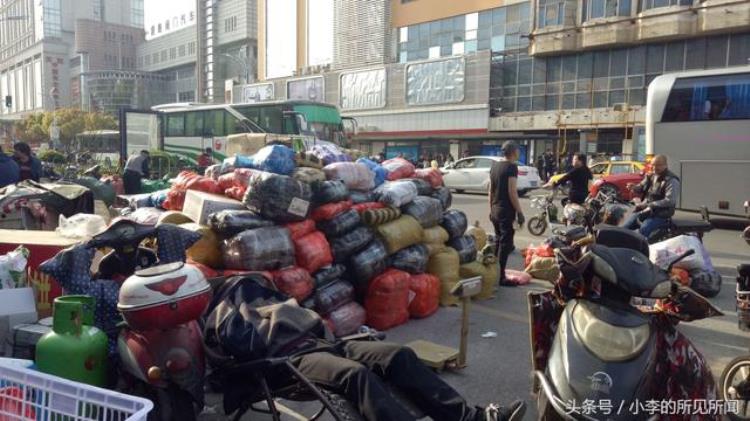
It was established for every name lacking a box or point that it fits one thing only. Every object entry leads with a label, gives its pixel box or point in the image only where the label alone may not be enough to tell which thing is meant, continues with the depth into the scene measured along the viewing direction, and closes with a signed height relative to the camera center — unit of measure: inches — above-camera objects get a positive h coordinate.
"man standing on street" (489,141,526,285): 276.5 -25.3
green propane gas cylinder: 113.0 -41.1
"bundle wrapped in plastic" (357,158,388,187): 278.4 -12.3
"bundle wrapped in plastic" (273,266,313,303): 195.3 -46.8
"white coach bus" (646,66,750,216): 499.5 +16.1
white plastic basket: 75.5 -35.3
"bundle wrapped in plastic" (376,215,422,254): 234.4 -35.9
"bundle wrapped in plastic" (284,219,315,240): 210.2 -30.8
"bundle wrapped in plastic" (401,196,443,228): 258.7 -29.1
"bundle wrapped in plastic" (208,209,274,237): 196.1 -27.0
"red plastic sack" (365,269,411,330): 217.8 -58.4
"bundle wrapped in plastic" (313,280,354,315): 204.5 -54.5
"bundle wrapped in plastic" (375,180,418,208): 253.8 -20.9
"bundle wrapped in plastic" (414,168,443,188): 299.3 -15.5
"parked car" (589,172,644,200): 669.3 -36.5
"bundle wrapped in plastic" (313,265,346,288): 210.4 -47.9
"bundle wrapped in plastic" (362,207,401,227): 235.8 -28.9
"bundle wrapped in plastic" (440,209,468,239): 277.7 -37.0
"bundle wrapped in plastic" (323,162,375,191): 249.3 -12.8
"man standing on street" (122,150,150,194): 491.5 -28.9
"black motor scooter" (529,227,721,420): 107.2 -37.5
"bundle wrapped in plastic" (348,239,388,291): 221.8 -46.0
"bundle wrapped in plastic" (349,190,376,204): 252.8 -22.6
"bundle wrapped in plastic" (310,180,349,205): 228.4 -18.8
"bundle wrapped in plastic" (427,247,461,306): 250.5 -54.4
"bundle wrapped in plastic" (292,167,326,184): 228.7 -12.4
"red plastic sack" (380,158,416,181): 297.7 -12.1
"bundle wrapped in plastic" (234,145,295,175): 232.4 -6.9
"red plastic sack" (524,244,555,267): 289.9 -53.0
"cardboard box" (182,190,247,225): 206.4 -22.7
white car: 792.3 -40.8
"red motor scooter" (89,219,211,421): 114.3 -40.5
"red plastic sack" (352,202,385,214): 239.7 -25.8
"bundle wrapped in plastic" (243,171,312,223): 205.5 -19.1
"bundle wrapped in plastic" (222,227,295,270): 192.1 -35.9
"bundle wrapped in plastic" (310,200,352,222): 224.1 -25.8
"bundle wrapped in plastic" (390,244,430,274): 234.8 -46.4
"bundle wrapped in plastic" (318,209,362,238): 223.8 -30.9
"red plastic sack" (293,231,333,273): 207.0 -38.8
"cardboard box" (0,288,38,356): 143.1 -42.9
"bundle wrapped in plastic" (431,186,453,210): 292.2 -25.1
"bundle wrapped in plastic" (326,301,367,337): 204.8 -62.4
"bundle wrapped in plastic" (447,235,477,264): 275.3 -48.1
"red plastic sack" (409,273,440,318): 231.3 -59.7
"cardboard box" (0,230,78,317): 169.3 -36.1
